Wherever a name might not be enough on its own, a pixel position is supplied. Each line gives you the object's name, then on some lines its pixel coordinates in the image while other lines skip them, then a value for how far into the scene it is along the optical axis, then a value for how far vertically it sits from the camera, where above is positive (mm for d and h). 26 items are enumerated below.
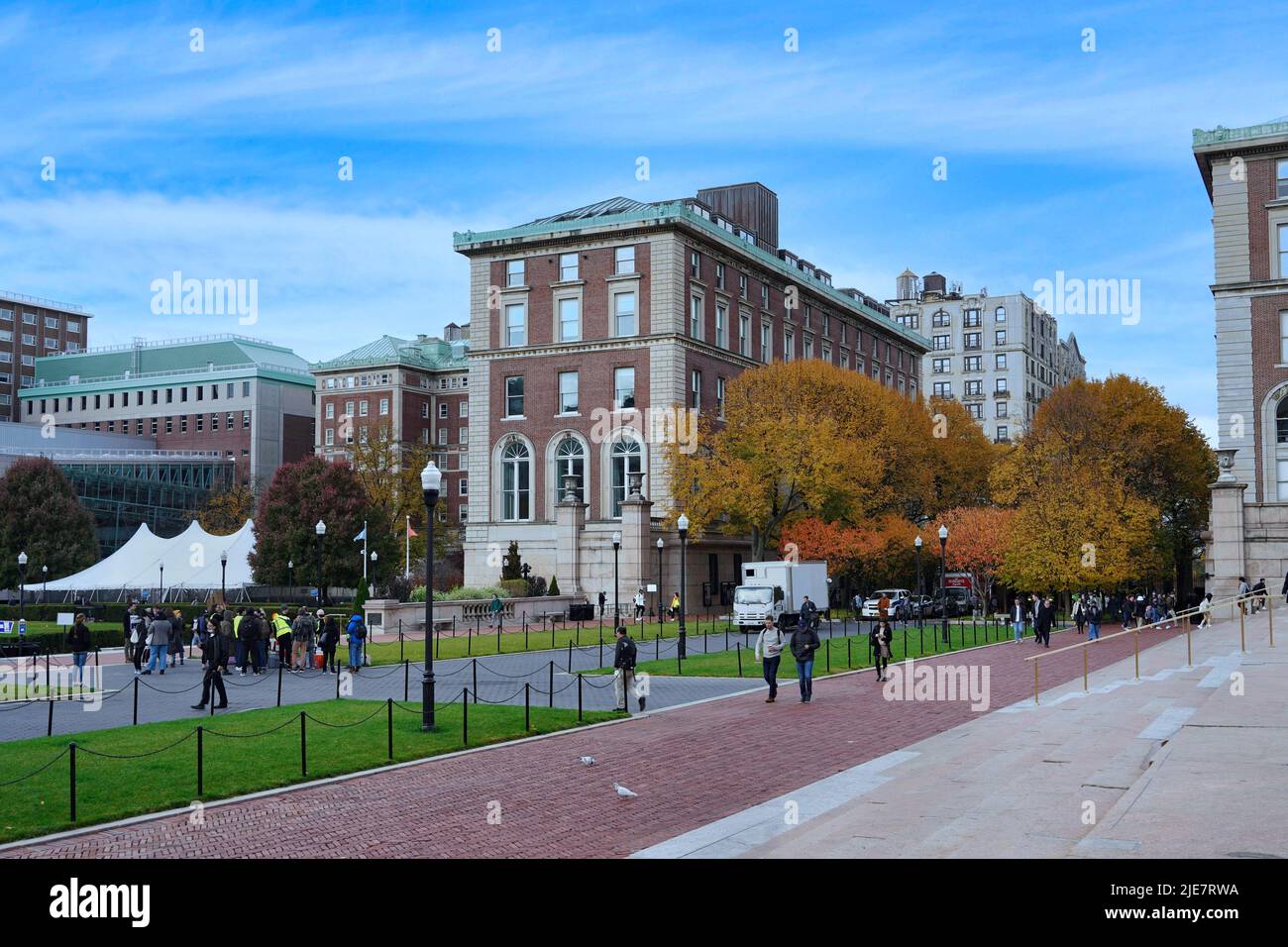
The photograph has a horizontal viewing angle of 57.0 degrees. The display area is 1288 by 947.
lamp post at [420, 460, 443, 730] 20000 -982
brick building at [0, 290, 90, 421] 137000 +24638
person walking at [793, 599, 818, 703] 24109 -2378
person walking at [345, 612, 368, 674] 30844 -2579
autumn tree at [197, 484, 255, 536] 94125 +2339
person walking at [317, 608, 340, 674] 31375 -2624
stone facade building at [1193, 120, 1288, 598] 53875 +10132
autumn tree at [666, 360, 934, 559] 59469 +4063
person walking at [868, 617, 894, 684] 29031 -2641
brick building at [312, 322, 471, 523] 113938 +13538
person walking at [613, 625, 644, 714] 22938 -2577
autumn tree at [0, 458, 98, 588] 81250 +1420
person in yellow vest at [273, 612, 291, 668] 31684 -2532
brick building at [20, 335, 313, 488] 117312 +14824
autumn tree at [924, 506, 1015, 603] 60938 -349
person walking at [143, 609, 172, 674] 32531 -2644
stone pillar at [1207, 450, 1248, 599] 47344 -163
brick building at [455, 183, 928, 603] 67250 +10065
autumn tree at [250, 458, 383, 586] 74000 +1060
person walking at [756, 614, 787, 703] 24203 -2348
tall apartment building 136750 +21235
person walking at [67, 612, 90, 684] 31297 -2628
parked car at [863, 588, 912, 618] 56062 -3482
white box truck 48531 -2351
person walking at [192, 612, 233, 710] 22812 -2334
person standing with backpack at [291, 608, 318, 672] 32469 -2698
